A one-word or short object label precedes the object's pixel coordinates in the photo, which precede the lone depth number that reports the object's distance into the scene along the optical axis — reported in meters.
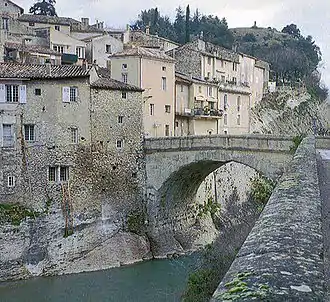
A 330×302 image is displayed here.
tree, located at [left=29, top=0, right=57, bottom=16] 75.50
